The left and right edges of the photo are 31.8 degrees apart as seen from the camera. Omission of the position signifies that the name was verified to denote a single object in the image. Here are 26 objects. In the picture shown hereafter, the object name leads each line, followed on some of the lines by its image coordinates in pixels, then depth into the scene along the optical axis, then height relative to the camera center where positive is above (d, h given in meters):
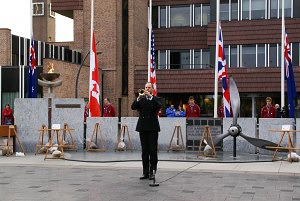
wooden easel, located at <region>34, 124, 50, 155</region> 17.67 -1.14
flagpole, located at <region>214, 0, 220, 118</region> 23.33 +0.97
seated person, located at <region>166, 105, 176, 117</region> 27.26 -0.45
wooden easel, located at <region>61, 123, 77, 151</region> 18.39 -1.21
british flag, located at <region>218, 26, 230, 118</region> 22.70 +1.35
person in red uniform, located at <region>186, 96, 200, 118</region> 20.09 -0.25
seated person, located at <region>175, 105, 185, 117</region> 28.15 -0.57
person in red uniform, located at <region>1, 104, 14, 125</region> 23.22 -0.57
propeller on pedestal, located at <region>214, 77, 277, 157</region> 16.17 -0.82
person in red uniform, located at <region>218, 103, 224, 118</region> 24.06 -0.40
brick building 37.84 +4.46
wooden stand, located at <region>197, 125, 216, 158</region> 16.65 -1.07
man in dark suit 11.22 -0.42
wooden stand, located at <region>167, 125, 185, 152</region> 18.94 -1.45
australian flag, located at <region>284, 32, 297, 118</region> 22.67 +1.06
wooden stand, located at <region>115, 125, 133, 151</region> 19.48 -1.22
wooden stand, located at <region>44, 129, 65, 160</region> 16.56 -1.32
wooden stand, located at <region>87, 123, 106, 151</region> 19.19 -1.28
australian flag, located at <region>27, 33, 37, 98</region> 28.60 +1.45
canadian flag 21.99 +0.74
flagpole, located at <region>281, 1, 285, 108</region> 27.19 +0.84
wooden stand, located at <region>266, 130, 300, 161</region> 15.38 -1.30
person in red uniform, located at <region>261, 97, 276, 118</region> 19.78 -0.29
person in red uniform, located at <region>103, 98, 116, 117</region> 21.72 -0.32
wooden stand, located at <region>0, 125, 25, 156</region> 18.30 -1.00
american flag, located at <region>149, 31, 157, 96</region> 26.97 +1.68
